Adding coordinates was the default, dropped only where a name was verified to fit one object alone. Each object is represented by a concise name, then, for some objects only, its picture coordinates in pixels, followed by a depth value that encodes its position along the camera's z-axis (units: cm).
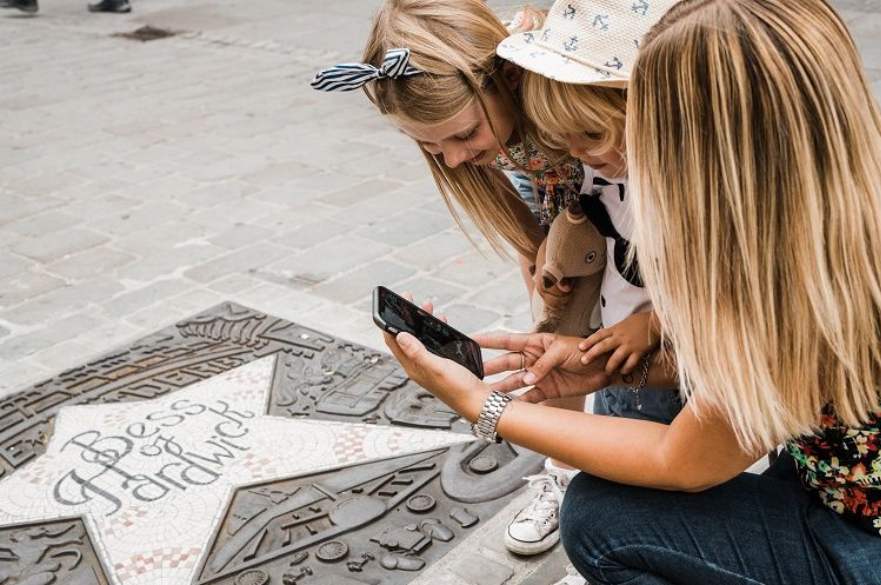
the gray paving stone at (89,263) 429
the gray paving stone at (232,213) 482
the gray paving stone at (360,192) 497
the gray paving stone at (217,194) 509
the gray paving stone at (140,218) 479
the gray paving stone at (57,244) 452
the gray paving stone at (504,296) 373
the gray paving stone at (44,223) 480
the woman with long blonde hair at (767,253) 137
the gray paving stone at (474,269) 399
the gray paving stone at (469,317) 360
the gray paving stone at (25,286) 408
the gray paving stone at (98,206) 502
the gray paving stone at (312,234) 450
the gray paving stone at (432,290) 382
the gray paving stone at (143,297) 394
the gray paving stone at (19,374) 342
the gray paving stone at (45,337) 365
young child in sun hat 191
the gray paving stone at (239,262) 422
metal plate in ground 247
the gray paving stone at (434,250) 418
